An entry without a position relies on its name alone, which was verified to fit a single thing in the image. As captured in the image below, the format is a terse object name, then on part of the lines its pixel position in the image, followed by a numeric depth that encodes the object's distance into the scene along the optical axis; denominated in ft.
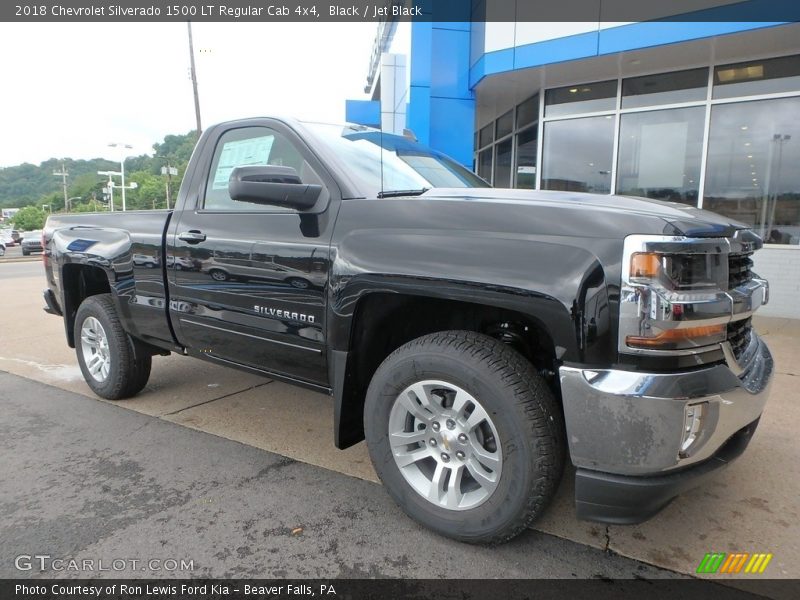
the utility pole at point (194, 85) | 73.20
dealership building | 24.61
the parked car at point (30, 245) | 101.90
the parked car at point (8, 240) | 128.68
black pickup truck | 6.37
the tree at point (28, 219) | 274.77
